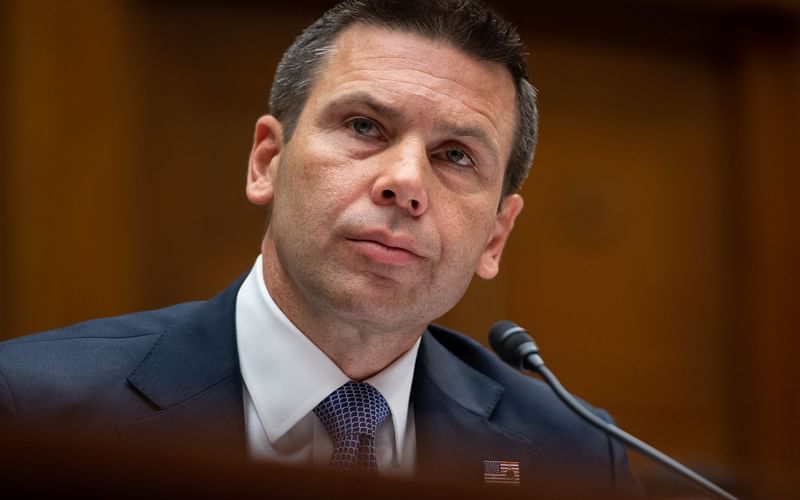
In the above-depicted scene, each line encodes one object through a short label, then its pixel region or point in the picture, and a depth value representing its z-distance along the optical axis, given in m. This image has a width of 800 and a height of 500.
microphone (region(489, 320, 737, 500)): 3.43
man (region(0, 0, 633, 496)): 3.47
